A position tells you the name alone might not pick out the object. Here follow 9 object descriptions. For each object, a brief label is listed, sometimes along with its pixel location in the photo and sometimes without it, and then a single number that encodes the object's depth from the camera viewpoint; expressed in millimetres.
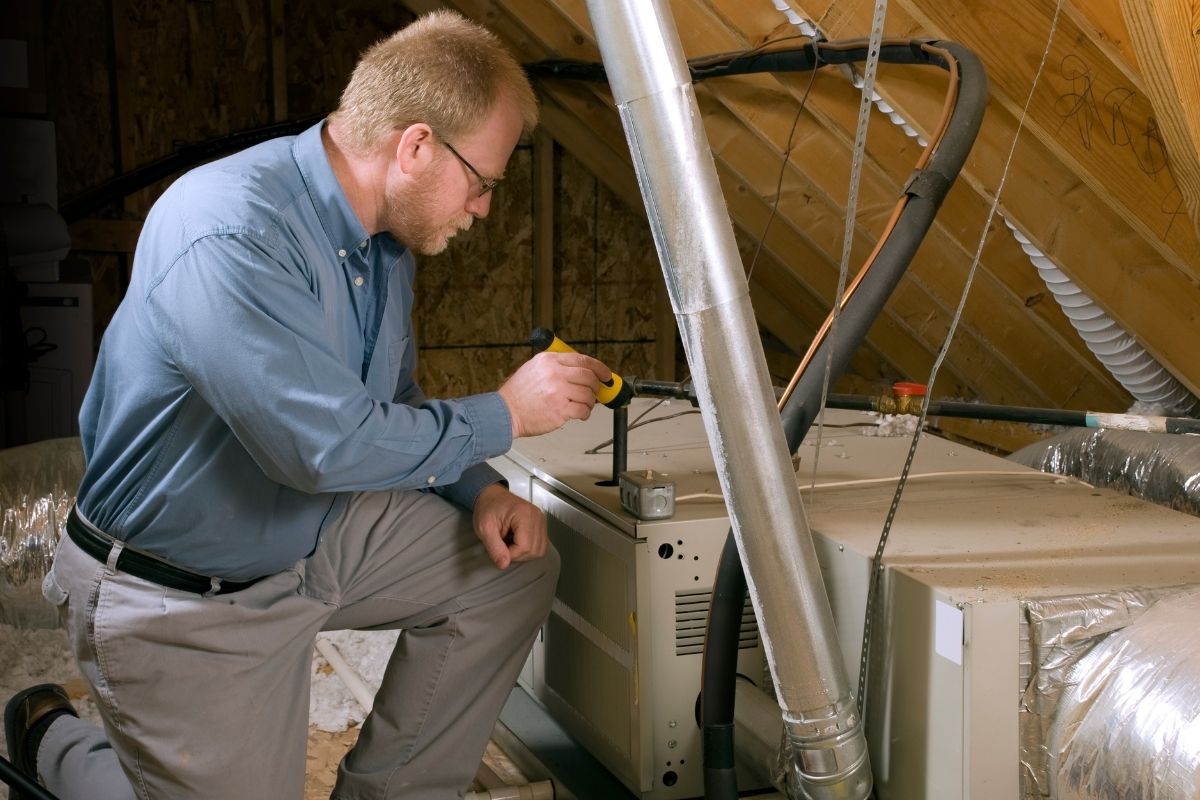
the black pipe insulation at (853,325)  1382
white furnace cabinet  1199
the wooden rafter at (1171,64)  1262
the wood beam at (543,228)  4289
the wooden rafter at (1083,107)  1665
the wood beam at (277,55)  3969
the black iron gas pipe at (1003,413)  1631
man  1308
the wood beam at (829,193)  2476
